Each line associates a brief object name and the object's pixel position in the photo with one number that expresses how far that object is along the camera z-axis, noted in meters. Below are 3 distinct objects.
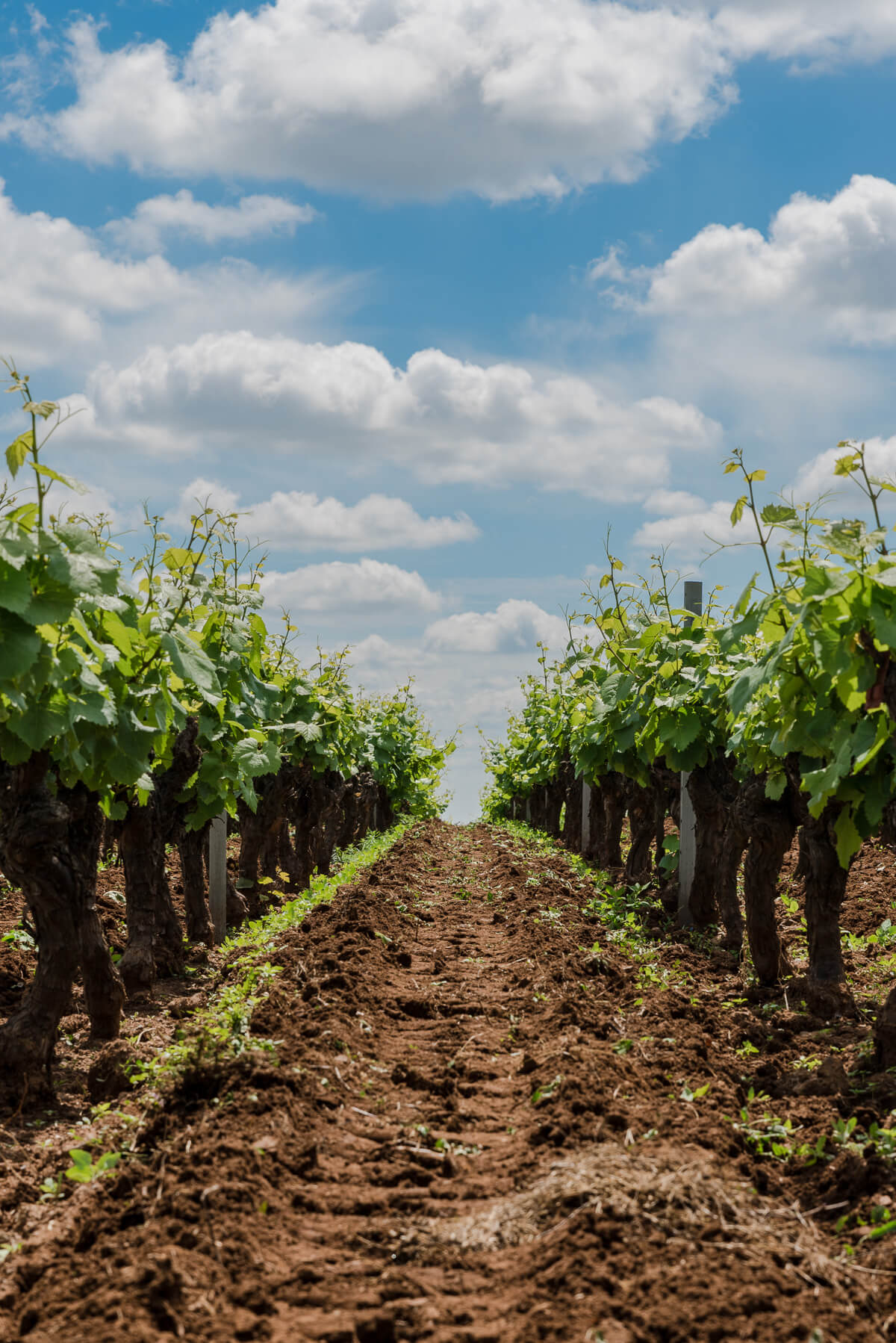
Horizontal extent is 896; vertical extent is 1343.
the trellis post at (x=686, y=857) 10.41
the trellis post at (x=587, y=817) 18.61
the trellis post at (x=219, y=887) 10.38
